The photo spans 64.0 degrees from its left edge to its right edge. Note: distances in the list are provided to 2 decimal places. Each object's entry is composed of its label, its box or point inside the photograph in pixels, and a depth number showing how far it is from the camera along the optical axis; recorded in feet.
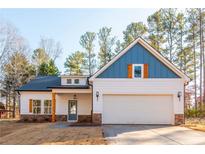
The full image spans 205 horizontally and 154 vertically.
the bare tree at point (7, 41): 53.13
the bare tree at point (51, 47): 68.54
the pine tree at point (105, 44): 64.45
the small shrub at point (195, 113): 47.49
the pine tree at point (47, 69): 56.86
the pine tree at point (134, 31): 61.17
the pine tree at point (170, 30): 58.17
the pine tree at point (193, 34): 55.17
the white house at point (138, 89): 32.75
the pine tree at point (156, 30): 58.88
